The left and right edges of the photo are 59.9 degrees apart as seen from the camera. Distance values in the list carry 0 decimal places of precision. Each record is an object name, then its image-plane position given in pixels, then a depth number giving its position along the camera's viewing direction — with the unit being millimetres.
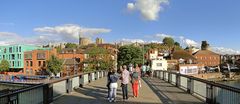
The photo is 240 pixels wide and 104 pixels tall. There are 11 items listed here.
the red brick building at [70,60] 61417
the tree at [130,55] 56334
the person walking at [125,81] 9645
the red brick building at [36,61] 63359
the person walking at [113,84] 9104
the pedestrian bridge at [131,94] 7042
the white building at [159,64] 59577
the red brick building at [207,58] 93396
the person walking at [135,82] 10224
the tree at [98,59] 48443
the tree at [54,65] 56296
